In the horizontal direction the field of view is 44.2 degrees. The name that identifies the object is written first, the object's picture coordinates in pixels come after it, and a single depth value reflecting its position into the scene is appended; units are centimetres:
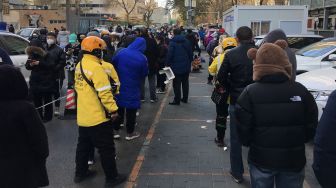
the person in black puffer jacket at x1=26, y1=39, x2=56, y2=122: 774
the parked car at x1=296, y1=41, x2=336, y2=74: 1045
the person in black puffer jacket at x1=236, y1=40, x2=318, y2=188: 310
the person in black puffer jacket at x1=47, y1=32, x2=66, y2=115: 810
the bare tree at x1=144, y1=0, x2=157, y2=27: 9070
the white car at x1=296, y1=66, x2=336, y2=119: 657
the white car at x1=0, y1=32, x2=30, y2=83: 893
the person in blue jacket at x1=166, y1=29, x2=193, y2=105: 984
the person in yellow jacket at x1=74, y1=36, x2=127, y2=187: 475
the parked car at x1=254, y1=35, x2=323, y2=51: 1459
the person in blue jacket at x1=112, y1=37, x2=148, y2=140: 644
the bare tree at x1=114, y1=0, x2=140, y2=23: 8300
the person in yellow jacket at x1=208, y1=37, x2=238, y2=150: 608
